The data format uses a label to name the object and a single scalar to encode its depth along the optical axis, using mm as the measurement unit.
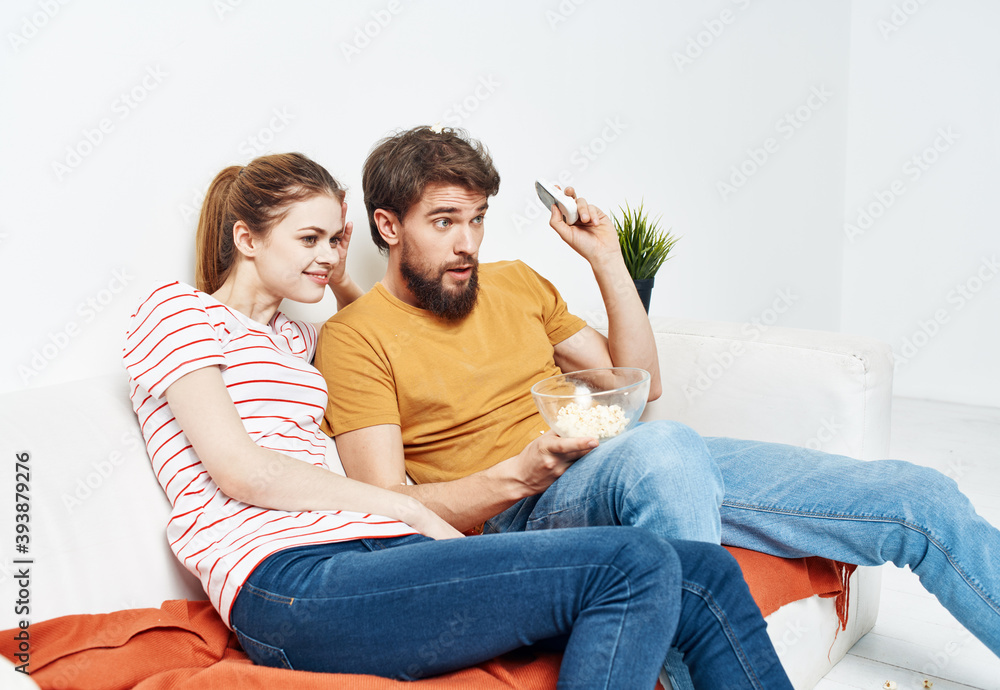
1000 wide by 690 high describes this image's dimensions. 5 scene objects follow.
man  1371
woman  1062
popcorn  1350
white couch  1234
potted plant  2230
